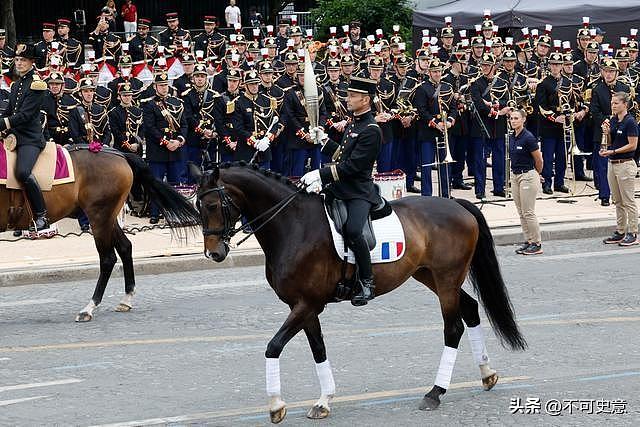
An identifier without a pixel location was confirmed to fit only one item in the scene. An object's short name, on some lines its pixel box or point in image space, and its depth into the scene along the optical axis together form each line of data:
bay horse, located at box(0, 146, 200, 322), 13.73
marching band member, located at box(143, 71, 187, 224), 19.34
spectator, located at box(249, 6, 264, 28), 32.34
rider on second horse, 13.46
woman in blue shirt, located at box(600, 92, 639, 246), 17.00
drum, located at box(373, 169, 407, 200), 18.66
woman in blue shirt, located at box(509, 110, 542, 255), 16.58
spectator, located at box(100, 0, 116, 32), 29.95
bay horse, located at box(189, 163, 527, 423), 9.03
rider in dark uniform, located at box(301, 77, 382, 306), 9.27
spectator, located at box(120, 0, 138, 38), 31.44
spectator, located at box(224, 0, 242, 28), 32.16
